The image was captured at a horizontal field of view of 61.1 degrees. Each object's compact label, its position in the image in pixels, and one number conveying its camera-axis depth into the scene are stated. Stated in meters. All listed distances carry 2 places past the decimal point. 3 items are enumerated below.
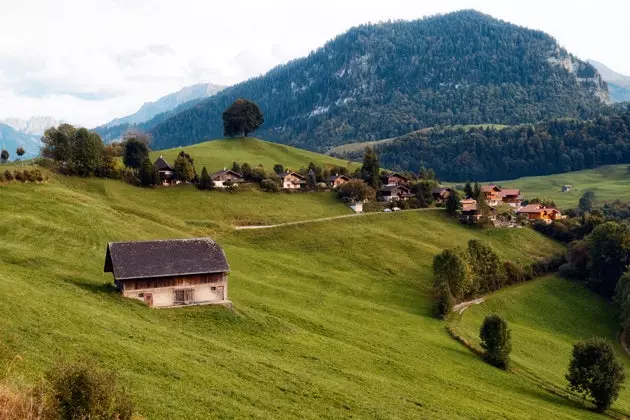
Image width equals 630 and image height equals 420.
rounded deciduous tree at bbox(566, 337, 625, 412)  55.16
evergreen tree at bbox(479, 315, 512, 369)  61.88
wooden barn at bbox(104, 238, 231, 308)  51.16
